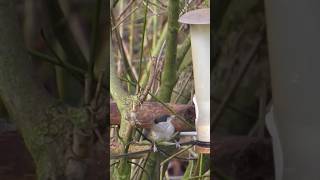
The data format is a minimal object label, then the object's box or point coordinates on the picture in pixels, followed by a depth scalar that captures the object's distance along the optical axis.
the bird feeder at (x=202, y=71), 11.07
